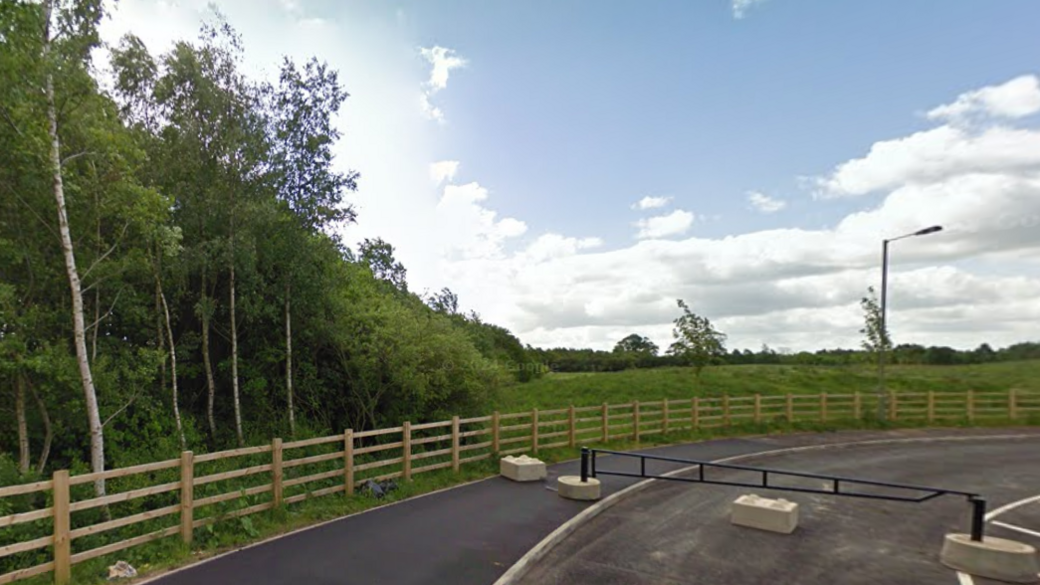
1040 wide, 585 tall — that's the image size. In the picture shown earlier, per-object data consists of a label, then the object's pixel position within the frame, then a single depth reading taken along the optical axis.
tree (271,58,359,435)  14.42
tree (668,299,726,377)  25.77
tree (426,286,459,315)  22.67
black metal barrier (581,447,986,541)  7.46
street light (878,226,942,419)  21.38
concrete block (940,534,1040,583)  7.09
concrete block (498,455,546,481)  12.68
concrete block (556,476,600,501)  10.91
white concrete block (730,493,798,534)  9.01
